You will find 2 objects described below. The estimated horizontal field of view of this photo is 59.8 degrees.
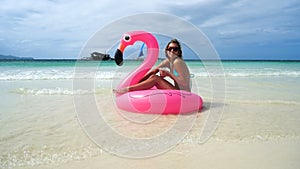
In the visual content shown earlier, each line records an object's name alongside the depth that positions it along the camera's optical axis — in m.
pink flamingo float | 4.27
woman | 4.64
